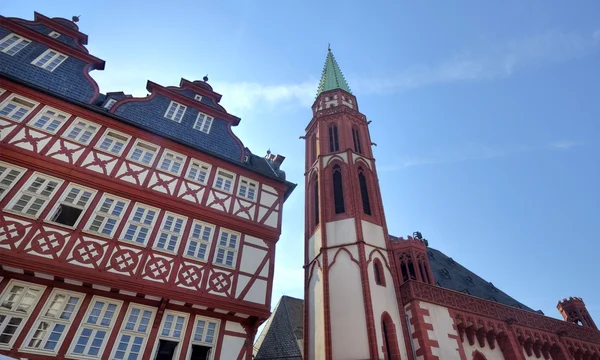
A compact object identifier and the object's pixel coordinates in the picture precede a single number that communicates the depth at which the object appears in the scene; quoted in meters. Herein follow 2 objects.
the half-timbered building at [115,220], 9.84
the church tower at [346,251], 15.60
